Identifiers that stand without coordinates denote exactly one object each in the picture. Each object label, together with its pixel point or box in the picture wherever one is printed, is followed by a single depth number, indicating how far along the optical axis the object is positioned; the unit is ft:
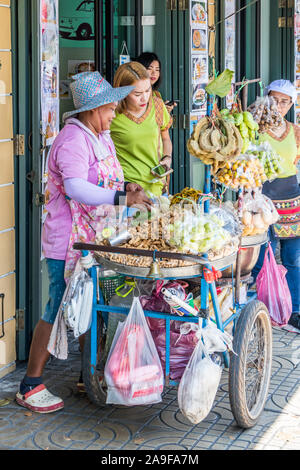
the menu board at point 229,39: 25.11
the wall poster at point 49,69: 14.94
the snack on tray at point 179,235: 11.30
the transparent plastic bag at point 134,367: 11.33
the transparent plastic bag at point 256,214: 13.50
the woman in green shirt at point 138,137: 15.17
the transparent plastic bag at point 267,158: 14.17
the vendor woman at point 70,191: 12.25
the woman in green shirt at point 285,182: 17.37
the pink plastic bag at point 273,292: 14.83
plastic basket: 12.76
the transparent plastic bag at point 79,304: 11.89
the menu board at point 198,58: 21.17
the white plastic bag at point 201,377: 11.11
